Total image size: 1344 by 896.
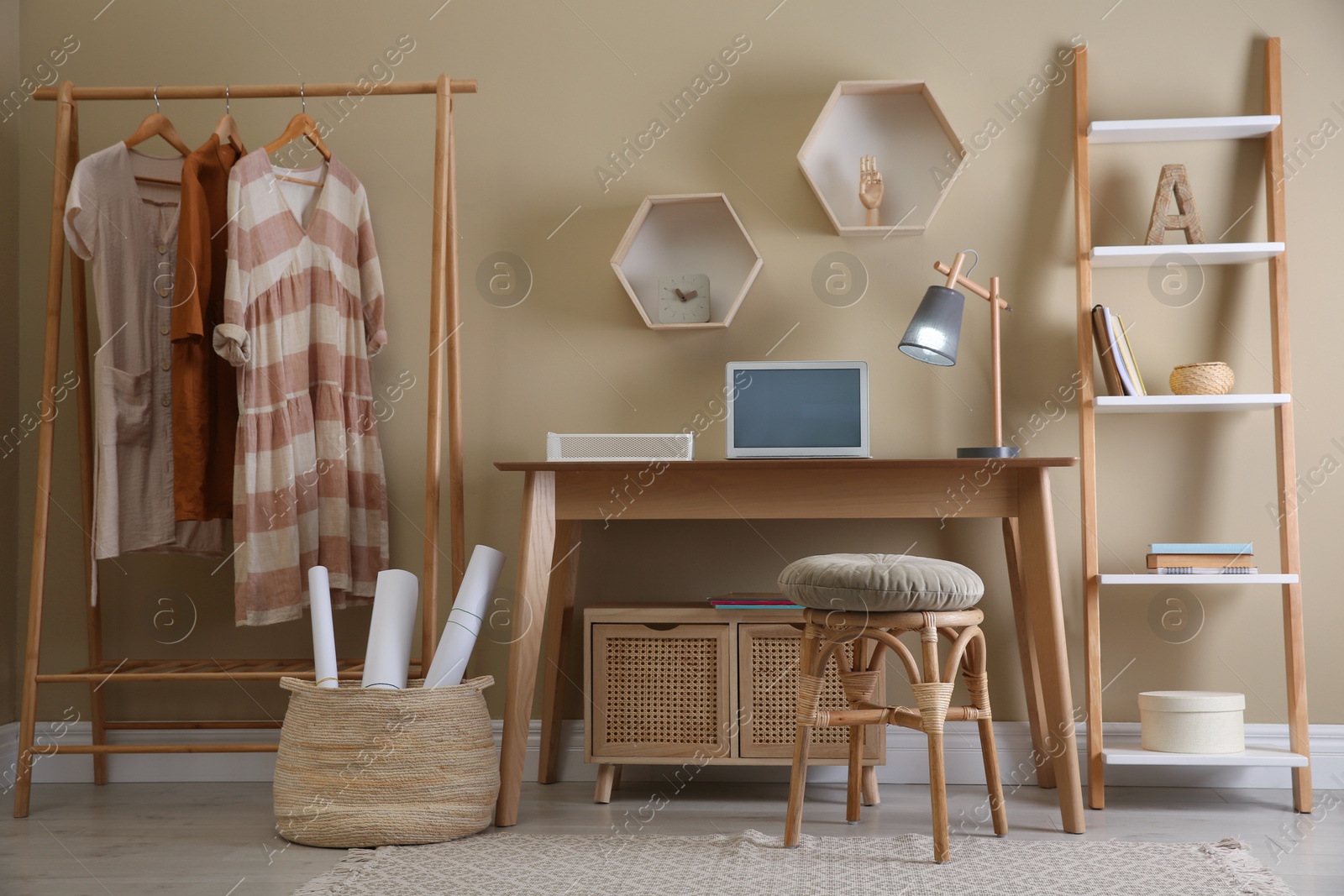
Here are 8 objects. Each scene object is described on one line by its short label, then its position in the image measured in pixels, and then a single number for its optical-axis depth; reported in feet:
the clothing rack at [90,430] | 6.90
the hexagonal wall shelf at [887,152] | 7.83
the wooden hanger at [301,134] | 7.18
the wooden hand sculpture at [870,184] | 7.74
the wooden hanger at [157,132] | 7.29
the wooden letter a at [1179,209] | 7.24
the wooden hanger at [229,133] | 7.22
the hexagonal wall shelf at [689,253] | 7.93
